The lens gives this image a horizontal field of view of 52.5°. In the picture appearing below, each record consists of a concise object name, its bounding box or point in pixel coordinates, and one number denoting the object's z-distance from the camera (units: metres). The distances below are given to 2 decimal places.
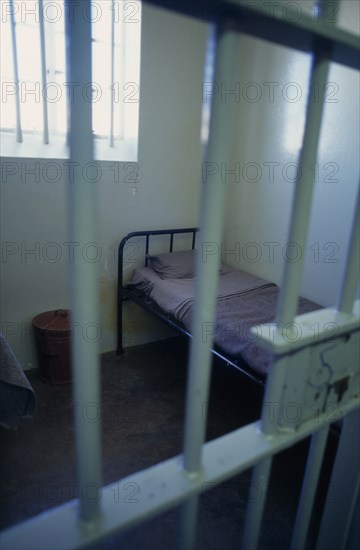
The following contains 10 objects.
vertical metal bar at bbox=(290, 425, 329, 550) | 0.68
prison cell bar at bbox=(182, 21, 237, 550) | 0.39
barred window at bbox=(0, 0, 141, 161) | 2.08
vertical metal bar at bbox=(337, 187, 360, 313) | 0.59
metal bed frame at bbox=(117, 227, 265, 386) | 2.03
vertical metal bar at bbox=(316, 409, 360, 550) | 0.76
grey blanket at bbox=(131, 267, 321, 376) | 1.67
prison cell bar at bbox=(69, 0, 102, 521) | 0.34
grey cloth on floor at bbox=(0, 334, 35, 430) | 1.48
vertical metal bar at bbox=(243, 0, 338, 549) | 0.46
